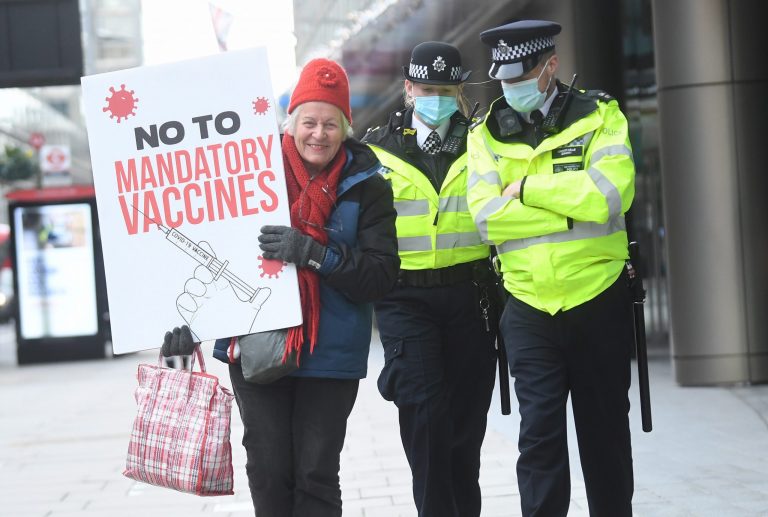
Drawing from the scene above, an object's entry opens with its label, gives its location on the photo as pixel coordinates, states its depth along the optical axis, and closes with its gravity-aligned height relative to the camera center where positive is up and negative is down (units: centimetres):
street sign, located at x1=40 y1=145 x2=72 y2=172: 3359 +217
